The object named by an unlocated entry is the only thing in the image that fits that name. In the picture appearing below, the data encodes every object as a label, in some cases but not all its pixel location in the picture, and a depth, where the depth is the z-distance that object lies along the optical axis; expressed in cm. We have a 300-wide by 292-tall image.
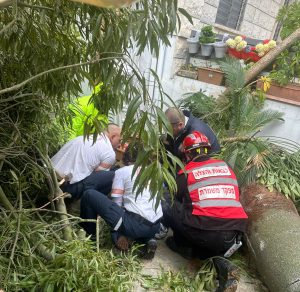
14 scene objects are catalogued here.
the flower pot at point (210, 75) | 652
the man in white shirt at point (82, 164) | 391
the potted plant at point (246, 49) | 642
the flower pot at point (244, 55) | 666
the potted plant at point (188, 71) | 701
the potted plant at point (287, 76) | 580
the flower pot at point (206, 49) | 691
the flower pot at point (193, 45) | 705
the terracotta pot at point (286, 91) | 578
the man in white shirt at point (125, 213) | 343
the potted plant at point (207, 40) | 684
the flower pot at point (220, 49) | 679
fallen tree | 309
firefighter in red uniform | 340
